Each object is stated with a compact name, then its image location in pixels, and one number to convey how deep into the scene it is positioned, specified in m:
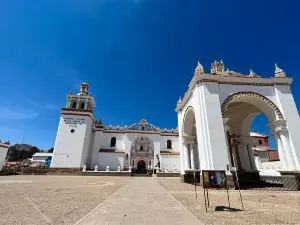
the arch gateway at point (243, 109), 10.24
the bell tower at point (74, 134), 27.77
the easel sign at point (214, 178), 5.25
